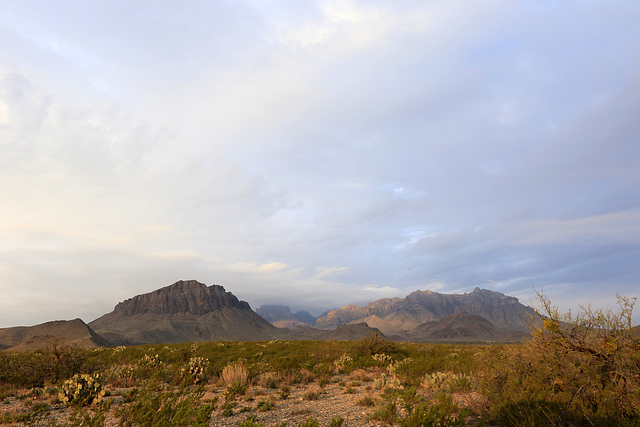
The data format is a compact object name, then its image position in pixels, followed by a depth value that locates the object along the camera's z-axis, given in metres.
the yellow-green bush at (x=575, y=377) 6.57
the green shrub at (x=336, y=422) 5.78
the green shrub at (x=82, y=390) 10.36
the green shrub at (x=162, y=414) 5.90
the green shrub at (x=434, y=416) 6.68
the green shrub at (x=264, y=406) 10.11
